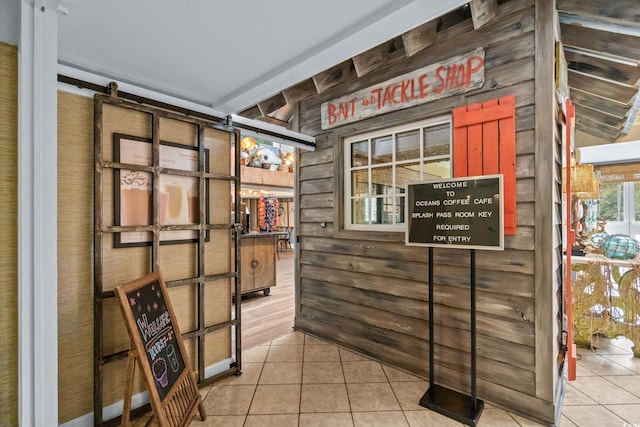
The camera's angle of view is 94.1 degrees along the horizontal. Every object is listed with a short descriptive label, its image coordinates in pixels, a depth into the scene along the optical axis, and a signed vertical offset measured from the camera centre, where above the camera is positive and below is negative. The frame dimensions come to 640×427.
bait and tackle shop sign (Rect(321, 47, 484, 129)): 2.28 +1.08
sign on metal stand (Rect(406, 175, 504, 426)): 1.89 -0.08
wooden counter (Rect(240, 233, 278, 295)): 4.83 -0.82
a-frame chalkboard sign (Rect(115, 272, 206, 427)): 1.58 -0.83
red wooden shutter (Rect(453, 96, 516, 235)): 2.08 +0.52
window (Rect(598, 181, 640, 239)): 5.95 +0.14
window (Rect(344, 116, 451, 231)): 2.58 +0.45
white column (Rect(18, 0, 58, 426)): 1.41 +0.03
